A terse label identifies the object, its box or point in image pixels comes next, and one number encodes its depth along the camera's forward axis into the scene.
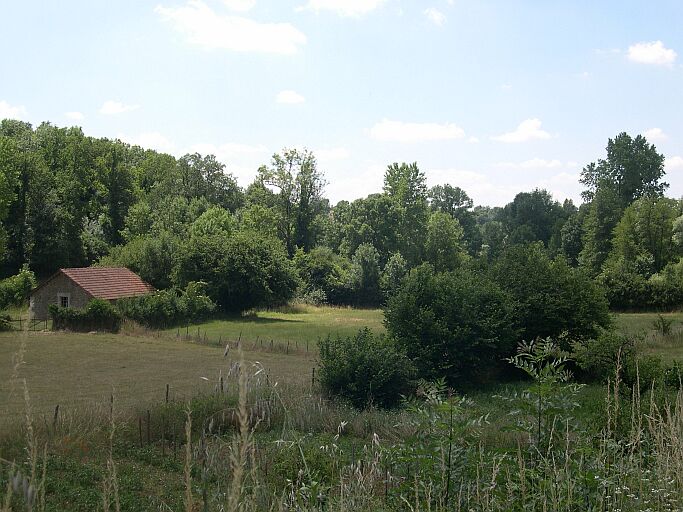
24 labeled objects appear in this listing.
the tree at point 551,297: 26.02
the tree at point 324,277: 65.56
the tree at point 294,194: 72.50
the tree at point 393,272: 65.25
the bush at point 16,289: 46.56
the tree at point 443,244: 74.06
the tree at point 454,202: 105.62
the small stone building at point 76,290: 42.78
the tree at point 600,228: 70.06
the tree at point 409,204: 75.06
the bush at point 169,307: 39.09
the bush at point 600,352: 21.08
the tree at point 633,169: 77.94
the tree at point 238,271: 48.78
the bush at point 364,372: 18.38
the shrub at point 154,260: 51.25
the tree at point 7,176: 51.22
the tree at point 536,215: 94.19
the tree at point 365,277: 66.19
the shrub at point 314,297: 62.62
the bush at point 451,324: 22.53
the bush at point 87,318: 37.41
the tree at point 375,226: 75.06
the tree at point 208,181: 78.88
